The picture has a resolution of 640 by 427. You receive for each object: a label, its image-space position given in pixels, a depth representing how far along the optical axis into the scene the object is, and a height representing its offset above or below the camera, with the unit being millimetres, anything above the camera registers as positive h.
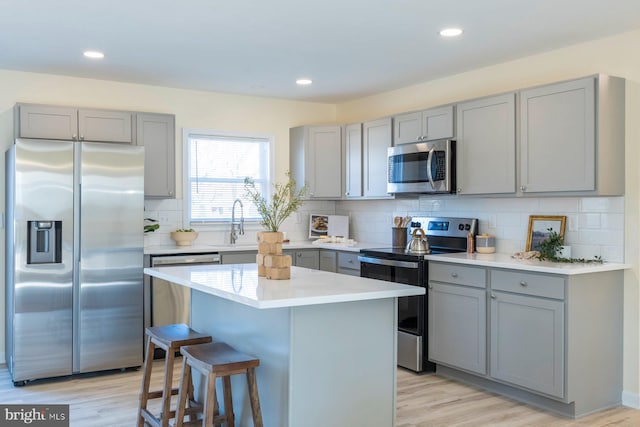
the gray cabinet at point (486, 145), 4328 +508
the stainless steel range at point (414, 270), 4672 -462
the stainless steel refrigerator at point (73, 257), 4426 -347
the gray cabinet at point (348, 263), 5451 -462
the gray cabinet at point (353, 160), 5852 +515
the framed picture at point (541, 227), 4315 -99
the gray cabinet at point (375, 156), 5512 +534
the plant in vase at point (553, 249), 4098 -245
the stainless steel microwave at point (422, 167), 4777 +378
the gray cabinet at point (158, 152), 5336 +541
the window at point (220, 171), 5867 +417
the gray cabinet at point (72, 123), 4871 +734
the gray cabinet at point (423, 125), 4832 +736
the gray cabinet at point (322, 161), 6098 +522
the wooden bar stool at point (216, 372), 2701 -733
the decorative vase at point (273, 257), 3129 -232
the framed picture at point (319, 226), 6406 -142
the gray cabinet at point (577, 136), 3791 +505
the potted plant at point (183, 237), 5578 -229
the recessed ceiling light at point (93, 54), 4398 +1164
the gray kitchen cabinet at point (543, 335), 3717 -798
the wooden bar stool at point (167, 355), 3189 -790
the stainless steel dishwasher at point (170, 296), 5082 -714
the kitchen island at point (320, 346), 2725 -636
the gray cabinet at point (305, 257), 5746 -431
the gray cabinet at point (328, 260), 5750 -460
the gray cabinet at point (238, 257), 5402 -404
